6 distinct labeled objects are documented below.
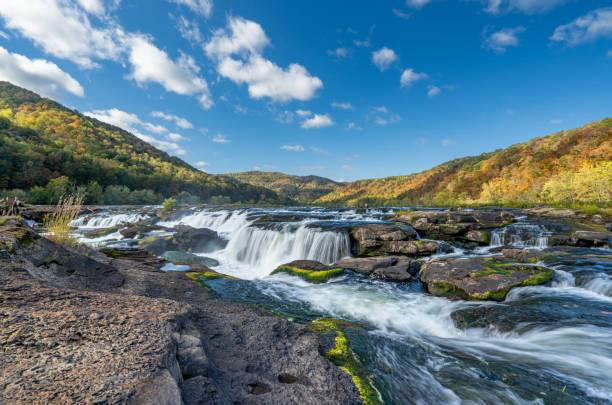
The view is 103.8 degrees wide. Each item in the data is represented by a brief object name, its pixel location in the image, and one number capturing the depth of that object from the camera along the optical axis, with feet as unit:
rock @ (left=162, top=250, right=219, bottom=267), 39.34
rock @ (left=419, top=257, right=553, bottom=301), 24.07
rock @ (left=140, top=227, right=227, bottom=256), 49.85
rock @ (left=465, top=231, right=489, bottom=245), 48.34
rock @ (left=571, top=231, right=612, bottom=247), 41.98
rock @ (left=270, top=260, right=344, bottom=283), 30.71
